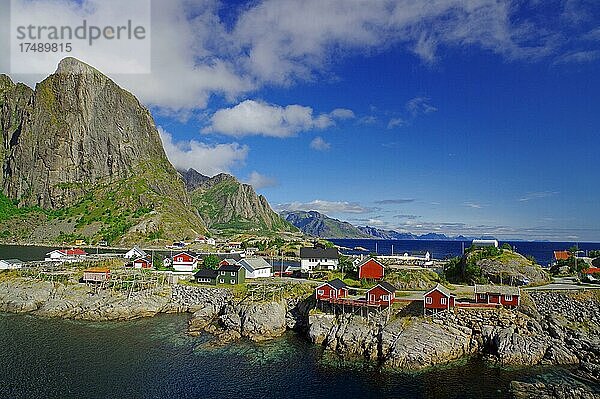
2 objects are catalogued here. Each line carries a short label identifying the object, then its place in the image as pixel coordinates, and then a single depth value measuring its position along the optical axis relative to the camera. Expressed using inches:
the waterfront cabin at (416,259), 5130.9
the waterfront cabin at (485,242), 4525.1
